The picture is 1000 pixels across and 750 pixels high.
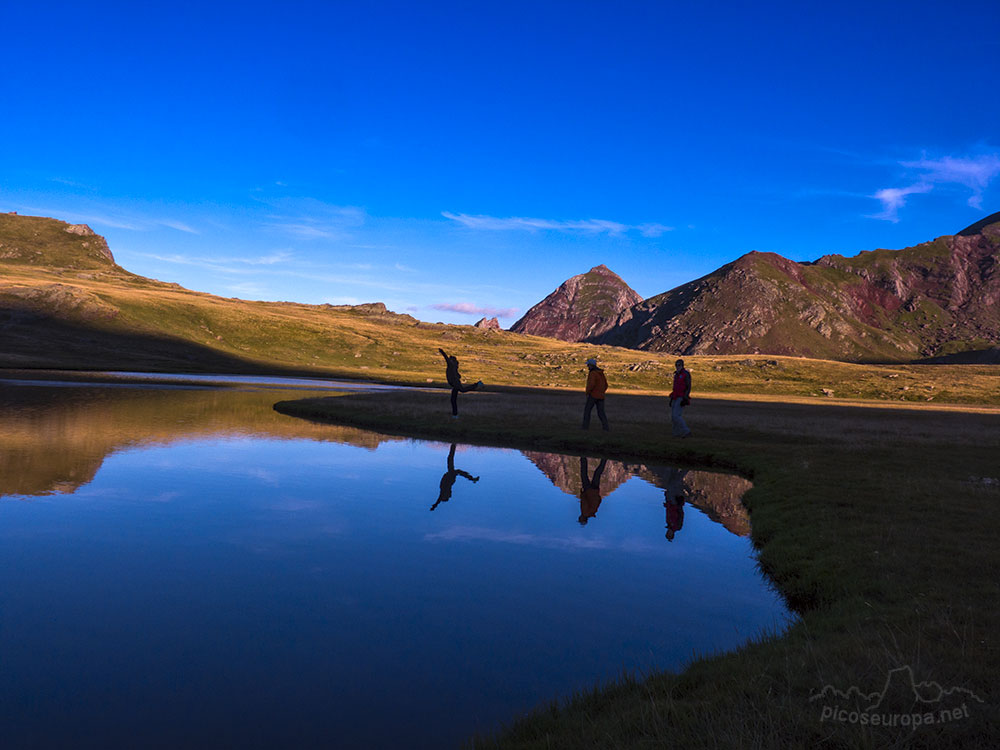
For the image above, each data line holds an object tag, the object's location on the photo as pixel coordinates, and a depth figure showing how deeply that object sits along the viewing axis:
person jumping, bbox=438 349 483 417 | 37.66
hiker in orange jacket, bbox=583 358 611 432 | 33.00
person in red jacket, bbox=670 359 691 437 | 29.48
